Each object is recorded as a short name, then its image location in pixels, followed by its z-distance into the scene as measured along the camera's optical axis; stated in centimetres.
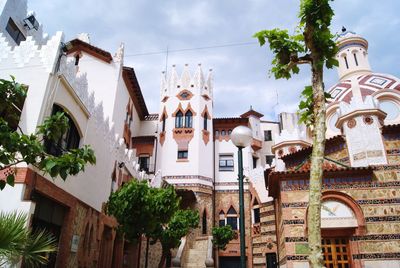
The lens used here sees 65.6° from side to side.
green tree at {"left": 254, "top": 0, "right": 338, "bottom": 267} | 567
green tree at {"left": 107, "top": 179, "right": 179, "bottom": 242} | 1055
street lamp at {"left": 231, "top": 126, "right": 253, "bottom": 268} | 634
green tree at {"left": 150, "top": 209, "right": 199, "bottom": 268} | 1526
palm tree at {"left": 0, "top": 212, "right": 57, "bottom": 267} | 444
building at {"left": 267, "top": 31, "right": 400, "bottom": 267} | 1159
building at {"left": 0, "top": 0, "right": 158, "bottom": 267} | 866
